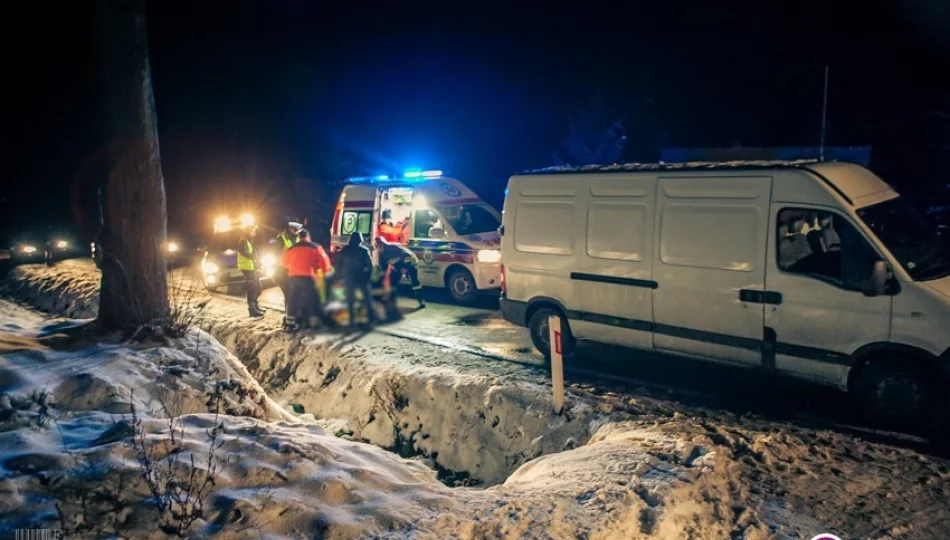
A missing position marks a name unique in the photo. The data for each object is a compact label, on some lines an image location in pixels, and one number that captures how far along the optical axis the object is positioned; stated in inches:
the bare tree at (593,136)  752.3
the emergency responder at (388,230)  550.9
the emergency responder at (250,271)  468.4
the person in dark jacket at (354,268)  433.4
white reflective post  252.8
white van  227.6
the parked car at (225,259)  585.6
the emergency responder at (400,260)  504.1
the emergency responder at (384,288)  488.1
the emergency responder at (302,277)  410.6
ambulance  493.4
